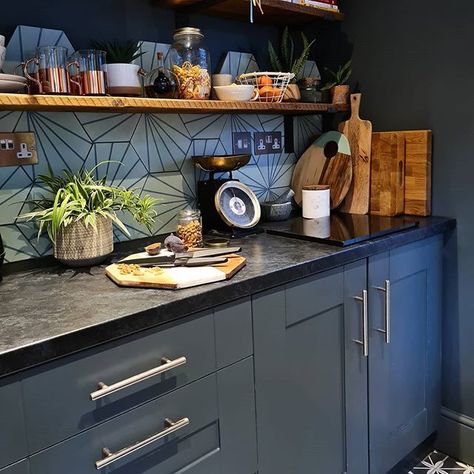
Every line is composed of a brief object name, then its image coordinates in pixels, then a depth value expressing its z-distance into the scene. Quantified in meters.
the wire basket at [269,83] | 1.89
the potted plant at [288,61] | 2.06
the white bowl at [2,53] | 1.35
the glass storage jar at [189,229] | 1.69
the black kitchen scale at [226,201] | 1.84
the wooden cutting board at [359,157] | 2.13
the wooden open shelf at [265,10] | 1.80
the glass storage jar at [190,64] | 1.68
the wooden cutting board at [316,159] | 2.20
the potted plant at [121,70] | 1.53
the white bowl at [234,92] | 1.78
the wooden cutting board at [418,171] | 2.00
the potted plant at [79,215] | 1.45
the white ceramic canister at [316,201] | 2.10
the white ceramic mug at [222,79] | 1.88
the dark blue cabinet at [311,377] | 1.39
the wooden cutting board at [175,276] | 1.25
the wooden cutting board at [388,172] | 2.06
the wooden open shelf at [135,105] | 1.32
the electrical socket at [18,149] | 1.49
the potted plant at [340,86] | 2.15
